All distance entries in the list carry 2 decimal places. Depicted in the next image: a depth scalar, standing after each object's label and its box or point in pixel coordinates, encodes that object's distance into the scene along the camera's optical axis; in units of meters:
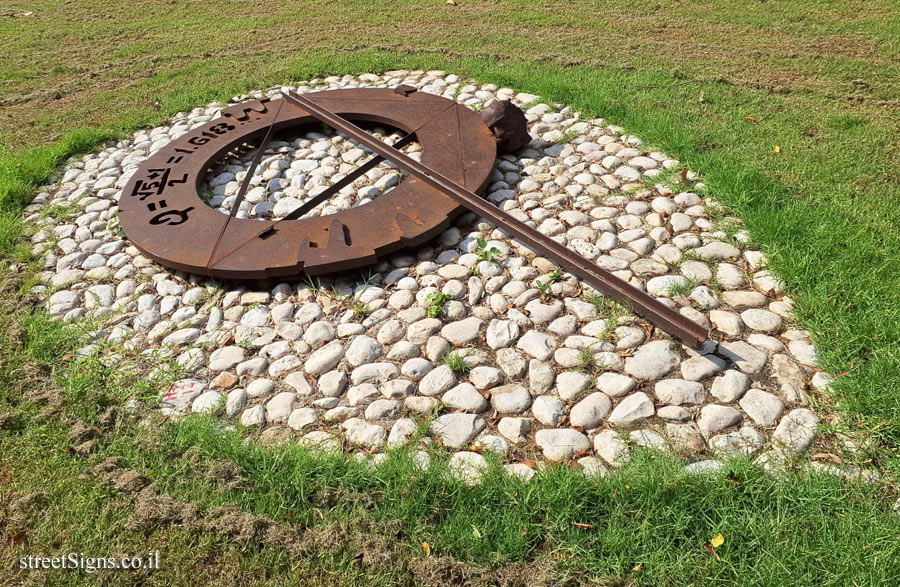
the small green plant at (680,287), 2.96
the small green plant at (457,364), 2.68
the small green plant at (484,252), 3.30
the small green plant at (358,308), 3.05
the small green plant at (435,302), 2.98
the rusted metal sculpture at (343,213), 3.15
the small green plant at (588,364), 2.62
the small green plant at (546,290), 3.03
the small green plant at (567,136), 4.33
